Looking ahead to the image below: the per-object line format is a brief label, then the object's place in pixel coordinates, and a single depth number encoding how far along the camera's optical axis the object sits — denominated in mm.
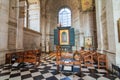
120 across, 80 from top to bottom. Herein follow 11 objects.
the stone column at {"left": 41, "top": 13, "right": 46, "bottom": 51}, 9353
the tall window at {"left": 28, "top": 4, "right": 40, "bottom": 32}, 8602
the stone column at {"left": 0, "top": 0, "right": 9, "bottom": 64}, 3565
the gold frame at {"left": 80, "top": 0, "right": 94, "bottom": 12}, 6056
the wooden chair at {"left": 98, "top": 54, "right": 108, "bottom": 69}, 3226
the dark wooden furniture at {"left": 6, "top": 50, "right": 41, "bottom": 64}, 3414
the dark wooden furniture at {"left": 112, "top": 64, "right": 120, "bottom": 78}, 2192
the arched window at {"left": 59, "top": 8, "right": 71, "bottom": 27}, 10830
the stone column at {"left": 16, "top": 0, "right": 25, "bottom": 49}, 4702
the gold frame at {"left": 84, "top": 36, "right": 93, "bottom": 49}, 7312
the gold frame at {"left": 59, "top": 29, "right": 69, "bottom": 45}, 6725
